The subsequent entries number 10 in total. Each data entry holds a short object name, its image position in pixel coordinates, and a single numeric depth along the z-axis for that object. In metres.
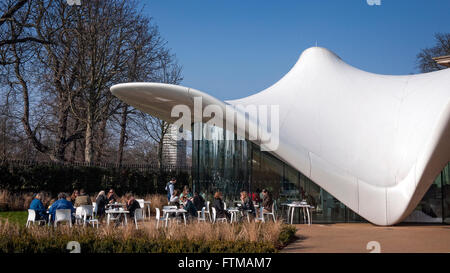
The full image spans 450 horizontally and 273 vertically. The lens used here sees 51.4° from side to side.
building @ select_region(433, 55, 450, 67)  29.57
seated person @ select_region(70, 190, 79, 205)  14.66
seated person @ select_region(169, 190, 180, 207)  15.98
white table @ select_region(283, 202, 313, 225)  14.18
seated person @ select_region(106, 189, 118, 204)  14.74
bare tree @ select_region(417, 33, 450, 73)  36.72
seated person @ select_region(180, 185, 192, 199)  15.83
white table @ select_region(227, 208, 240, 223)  13.85
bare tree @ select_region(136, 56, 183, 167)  28.45
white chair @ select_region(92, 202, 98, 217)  13.18
